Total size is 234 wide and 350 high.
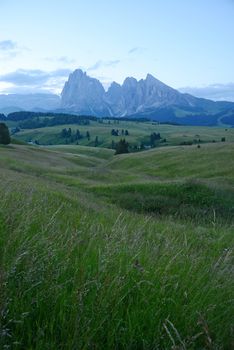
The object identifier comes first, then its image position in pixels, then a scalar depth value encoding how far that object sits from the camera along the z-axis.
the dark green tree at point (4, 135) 92.62
